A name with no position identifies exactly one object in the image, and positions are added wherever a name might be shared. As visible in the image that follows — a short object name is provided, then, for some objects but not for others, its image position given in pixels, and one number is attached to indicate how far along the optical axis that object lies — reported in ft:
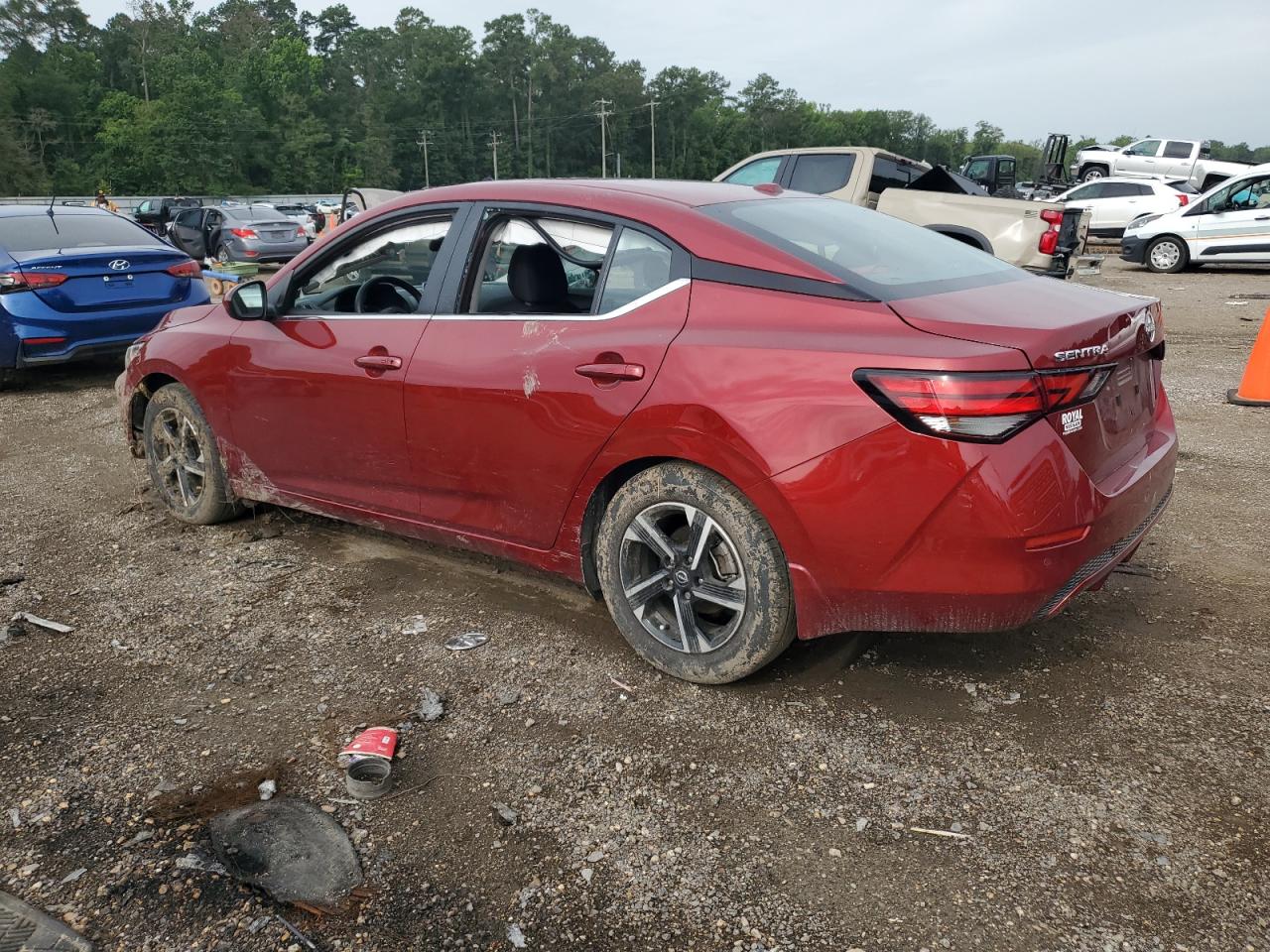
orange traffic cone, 23.73
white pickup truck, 102.63
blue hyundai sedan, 26.66
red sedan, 8.75
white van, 54.44
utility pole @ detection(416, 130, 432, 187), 383.45
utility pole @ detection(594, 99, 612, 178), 384.47
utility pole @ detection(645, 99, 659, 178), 408.67
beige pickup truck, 33.73
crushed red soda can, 9.45
